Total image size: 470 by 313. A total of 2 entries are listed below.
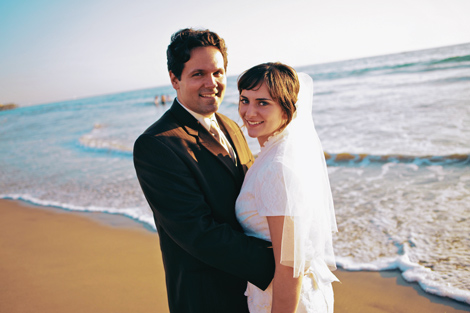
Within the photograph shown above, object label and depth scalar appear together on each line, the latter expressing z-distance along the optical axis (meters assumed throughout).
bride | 1.64
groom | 1.74
